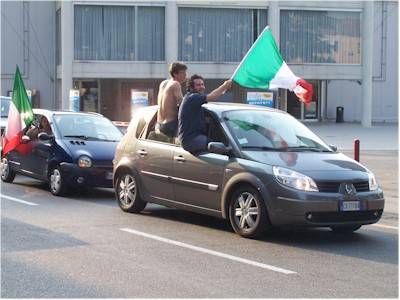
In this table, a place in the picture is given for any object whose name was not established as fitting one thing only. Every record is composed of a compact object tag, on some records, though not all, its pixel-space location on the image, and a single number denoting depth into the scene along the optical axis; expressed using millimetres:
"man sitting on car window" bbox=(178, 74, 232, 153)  9078
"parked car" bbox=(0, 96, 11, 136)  18344
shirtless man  9750
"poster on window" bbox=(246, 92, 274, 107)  23203
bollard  14530
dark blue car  11992
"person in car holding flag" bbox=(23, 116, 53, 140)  13188
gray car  7961
